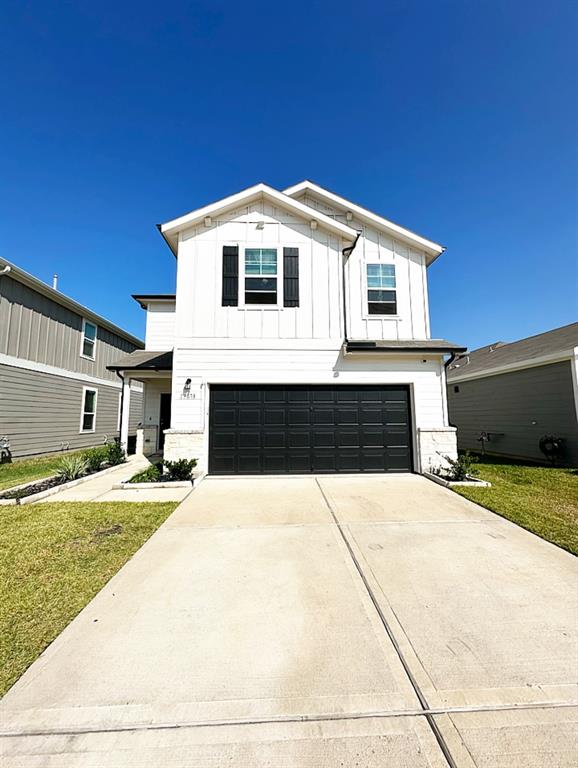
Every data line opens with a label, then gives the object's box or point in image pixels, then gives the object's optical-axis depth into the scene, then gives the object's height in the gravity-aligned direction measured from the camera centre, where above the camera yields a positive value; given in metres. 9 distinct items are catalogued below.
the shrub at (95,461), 9.42 -1.10
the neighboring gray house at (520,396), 10.24 +0.88
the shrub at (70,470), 8.20 -1.16
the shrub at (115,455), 10.58 -1.05
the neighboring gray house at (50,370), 11.23 +2.11
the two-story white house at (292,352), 8.91 +1.85
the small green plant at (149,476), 7.79 -1.30
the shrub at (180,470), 7.86 -1.12
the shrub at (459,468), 7.86 -1.12
